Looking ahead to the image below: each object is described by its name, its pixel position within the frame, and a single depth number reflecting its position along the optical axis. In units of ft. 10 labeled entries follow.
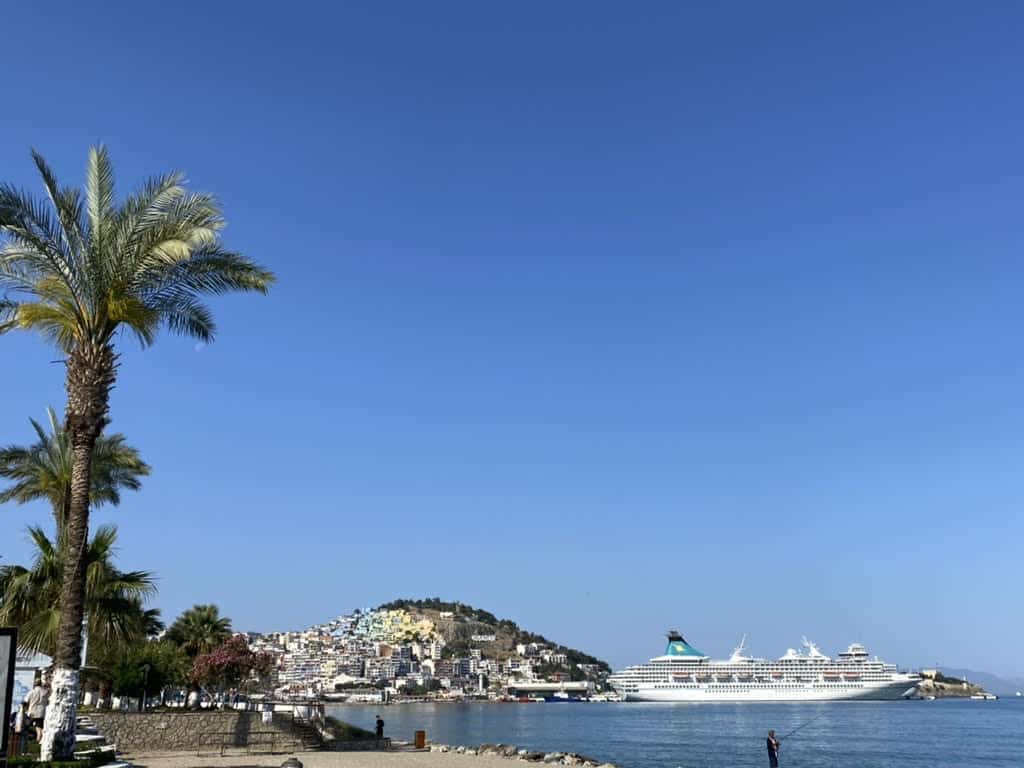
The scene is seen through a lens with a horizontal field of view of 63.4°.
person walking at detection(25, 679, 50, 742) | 53.31
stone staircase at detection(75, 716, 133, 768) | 51.10
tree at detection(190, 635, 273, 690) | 118.83
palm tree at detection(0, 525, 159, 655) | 63.82
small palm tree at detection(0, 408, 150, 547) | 70.79
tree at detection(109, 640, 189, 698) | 113.39
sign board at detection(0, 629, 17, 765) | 35.27
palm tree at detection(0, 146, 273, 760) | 45.85
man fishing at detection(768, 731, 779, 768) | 117.50
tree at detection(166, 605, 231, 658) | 150.71
